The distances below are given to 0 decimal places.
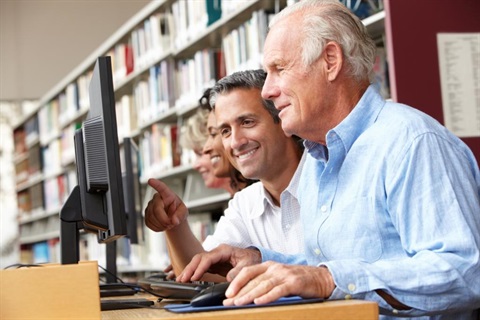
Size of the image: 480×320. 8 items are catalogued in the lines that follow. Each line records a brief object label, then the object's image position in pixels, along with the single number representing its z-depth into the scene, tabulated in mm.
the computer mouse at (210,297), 1540
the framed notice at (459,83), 2952
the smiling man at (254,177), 2364
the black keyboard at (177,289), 1718
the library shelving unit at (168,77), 4142
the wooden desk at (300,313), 1452
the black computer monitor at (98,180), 1664
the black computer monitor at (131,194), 2839
